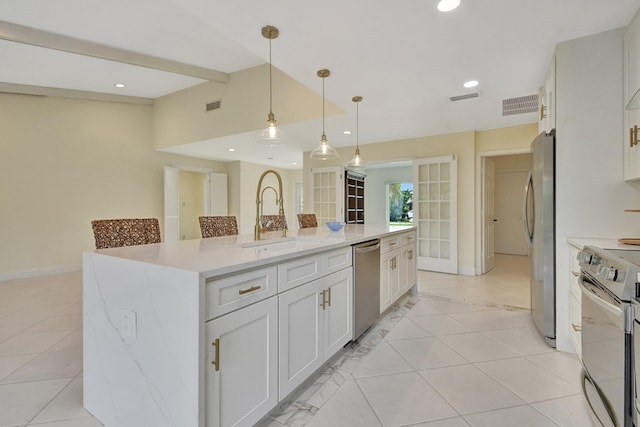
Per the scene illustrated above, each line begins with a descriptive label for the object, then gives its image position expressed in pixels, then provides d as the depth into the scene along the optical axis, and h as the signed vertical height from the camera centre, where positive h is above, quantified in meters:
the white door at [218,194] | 7.43 +0.46
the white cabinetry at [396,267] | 2.79 -0.58
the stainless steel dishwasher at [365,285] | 2.28 -0.60
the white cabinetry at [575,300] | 2.01 -0.63
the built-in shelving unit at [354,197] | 6.27 +0.33
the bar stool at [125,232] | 1.95 -0.14
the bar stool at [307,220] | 4.14 -0.12
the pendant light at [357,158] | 3.55 +0.70
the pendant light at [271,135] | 2.75 +0.74
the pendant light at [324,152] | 3.24 +0.66
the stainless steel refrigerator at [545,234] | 2.31 -0.18
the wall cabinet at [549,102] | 2.38 +0.98
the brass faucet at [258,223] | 2.26 -0.09
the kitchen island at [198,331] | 1.12 -0.53
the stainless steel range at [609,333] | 1.07 -0.51
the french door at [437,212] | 4.88 +0.00
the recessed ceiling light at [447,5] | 1.88 +1.34
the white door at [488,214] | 4.91 -0.04
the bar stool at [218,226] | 2.61 -0.13
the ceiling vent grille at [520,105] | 3.50 +1.31
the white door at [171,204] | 6.39 +0.18
